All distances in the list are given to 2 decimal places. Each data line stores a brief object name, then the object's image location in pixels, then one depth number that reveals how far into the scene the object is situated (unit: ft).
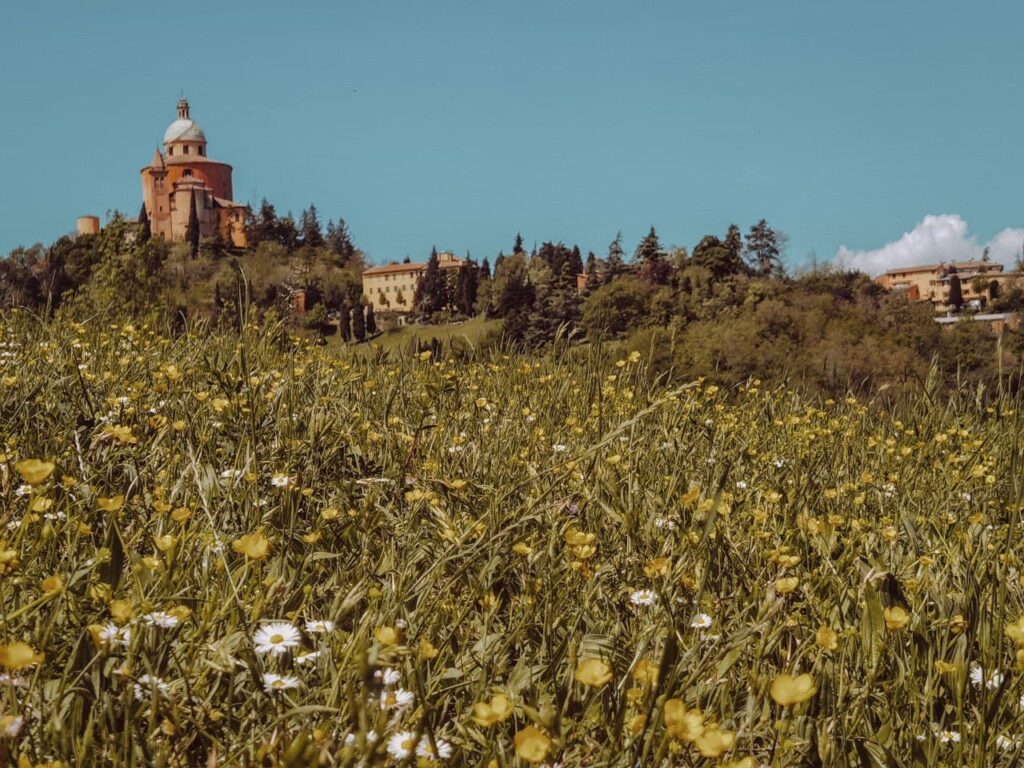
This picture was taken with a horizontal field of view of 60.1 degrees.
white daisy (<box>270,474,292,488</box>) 7.82
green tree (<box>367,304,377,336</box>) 286.66
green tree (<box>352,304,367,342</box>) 296.57
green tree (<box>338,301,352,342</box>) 271.90
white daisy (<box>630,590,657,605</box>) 6.54
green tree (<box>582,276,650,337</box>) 260.01
